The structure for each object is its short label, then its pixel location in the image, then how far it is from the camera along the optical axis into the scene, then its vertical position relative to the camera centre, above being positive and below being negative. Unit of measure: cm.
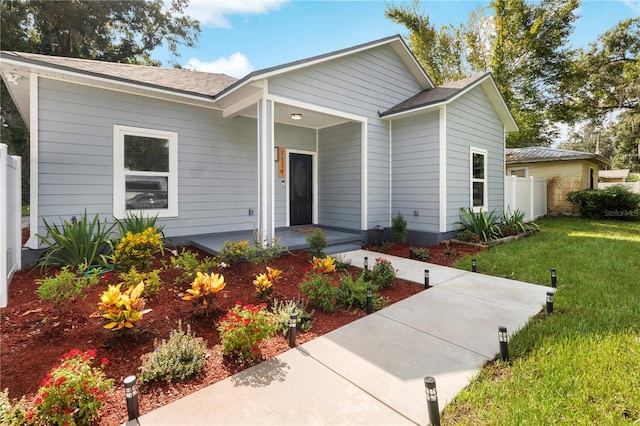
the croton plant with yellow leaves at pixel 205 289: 316 -85
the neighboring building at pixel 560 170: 1348 +191
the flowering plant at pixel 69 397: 175 -113
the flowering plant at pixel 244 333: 251 -105
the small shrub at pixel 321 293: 366 -105
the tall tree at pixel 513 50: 1394 +808
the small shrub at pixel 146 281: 367 -89
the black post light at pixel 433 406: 183 -123
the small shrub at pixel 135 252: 417 -58
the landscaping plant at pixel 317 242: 554 -60
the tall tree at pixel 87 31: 1351 +917
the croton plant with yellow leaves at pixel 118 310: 257 -87
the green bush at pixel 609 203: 1184 +26
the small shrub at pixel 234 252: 491 -69
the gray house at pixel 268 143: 528 +157
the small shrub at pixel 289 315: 316 -118
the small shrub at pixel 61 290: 309 -84
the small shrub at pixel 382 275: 448 -100
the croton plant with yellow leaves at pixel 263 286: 381 -98
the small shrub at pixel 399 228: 743 -46
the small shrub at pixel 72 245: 469 -55
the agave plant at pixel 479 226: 752 -42
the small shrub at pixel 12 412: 179 -125
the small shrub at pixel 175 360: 229 -121
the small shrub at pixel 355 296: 378 -112
